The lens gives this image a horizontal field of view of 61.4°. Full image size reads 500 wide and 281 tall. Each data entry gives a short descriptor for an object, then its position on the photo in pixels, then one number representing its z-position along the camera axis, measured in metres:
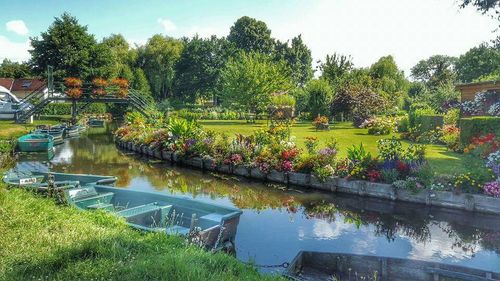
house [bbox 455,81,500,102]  21.96
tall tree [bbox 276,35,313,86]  70.12
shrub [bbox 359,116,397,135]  28.94
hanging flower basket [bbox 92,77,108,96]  39.72
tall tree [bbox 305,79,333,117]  38.03
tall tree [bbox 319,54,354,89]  47.87
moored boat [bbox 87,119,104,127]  44.25
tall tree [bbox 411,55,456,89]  100.56
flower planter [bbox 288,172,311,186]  14.99
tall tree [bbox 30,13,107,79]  45.31
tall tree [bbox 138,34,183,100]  68.56
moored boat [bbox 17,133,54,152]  22.31
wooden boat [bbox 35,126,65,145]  28.45
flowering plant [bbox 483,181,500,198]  11.57
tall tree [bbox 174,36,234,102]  61.88
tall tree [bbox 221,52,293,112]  39.16
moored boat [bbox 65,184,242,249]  8.38
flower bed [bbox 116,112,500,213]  12.27
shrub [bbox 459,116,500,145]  16.97
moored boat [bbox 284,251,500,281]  6.53
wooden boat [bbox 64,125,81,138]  32.46
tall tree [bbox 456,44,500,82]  61.88
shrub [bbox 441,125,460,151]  20.16
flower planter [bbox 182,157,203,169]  18.91
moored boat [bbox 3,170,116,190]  11.48
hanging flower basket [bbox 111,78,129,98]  40.34
